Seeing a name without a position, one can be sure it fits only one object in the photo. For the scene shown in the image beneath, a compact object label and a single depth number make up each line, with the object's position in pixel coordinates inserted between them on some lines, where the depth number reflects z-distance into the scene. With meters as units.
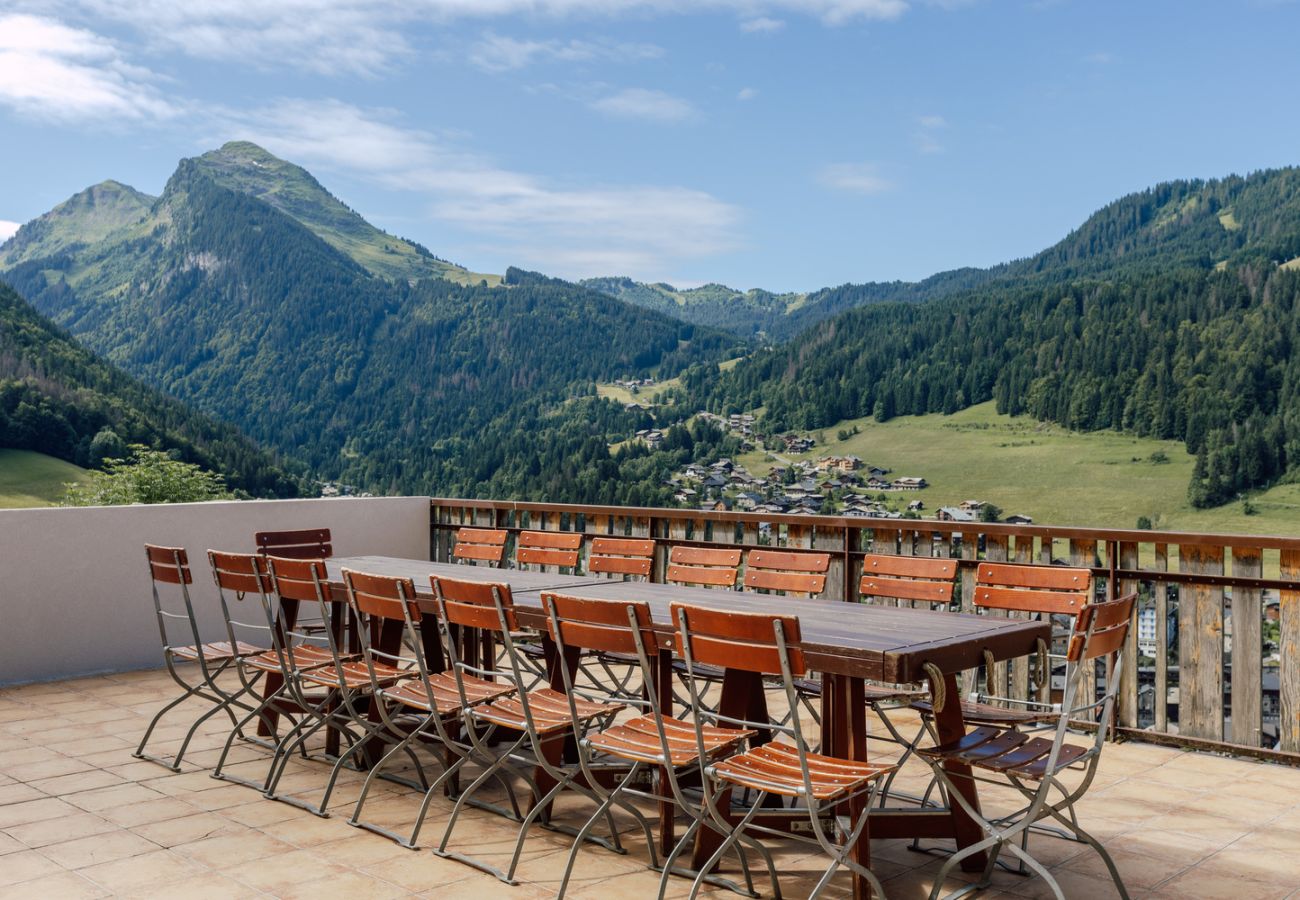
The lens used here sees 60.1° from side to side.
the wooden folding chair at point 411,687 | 3.88
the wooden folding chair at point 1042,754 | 3.07
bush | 29.78
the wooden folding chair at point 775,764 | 2.92
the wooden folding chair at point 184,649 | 4.85
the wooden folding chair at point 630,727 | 3.22
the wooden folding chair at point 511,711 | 3.52
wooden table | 3.15
